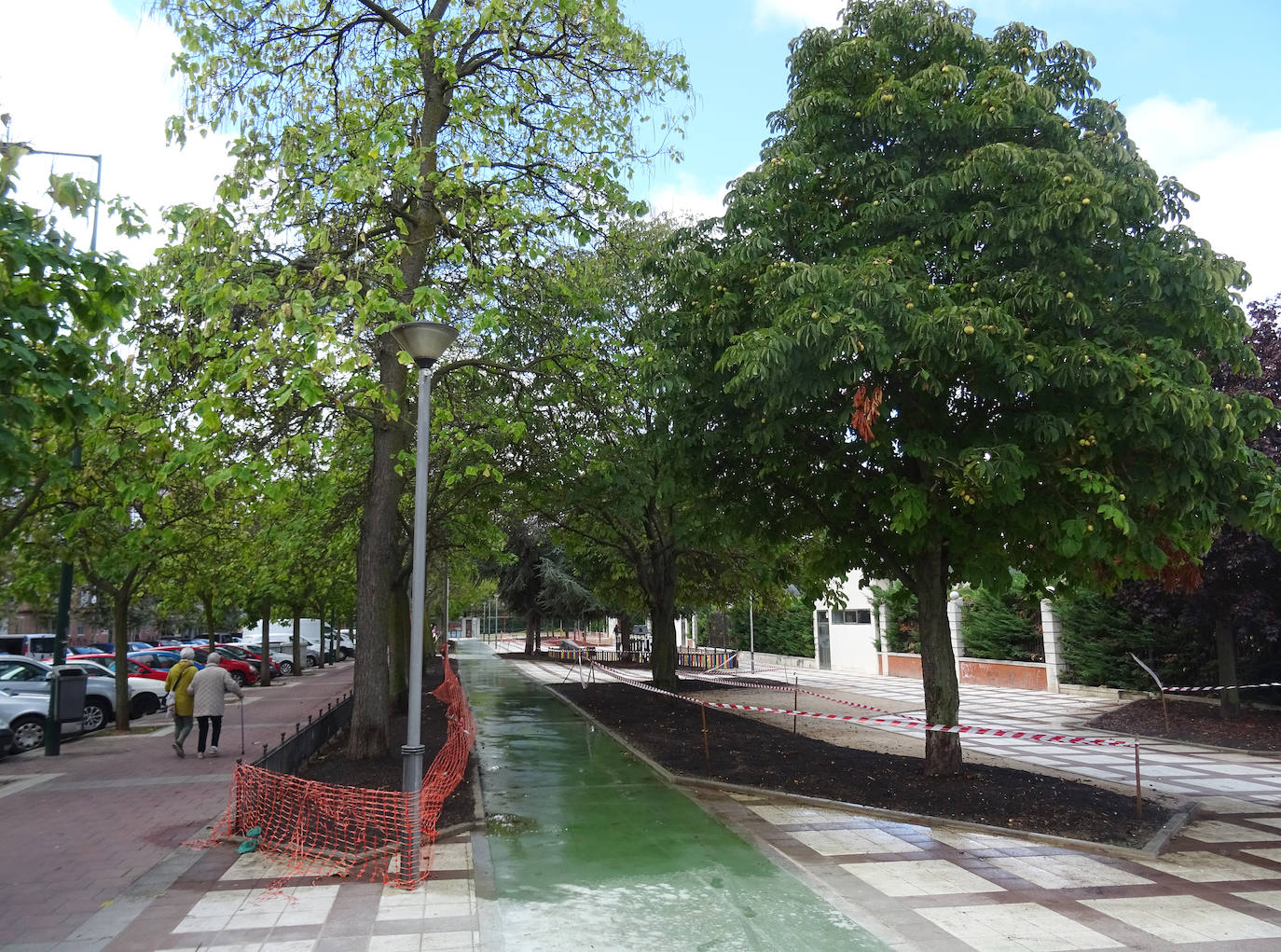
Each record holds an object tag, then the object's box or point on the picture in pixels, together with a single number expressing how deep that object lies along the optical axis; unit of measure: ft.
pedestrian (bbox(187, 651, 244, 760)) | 43.86
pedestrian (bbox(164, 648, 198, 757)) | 44.50
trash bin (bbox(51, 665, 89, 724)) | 46.60
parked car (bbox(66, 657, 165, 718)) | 63.98
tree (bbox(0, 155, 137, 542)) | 16.31
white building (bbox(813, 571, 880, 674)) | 118.73
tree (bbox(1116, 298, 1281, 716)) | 50.62
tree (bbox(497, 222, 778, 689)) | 36.06
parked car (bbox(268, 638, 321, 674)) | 139.85
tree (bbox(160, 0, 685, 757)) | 27.48
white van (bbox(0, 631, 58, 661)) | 114.73
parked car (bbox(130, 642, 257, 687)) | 87.26
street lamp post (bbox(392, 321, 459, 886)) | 22.16
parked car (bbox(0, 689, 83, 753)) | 47.75
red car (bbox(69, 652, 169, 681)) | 77.07
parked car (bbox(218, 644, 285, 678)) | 108.88
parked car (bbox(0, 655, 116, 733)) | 54.75
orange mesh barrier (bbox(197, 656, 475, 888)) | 23.61
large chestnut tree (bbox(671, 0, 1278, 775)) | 25.46
